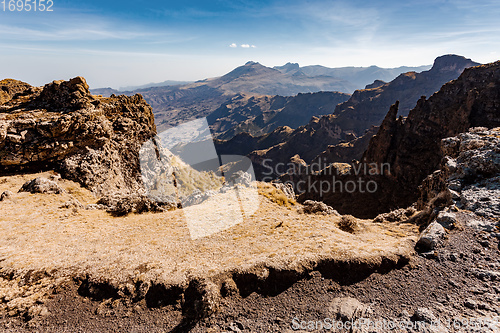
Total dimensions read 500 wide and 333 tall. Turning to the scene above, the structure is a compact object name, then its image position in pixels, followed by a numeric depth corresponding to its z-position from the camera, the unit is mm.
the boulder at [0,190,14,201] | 18406
